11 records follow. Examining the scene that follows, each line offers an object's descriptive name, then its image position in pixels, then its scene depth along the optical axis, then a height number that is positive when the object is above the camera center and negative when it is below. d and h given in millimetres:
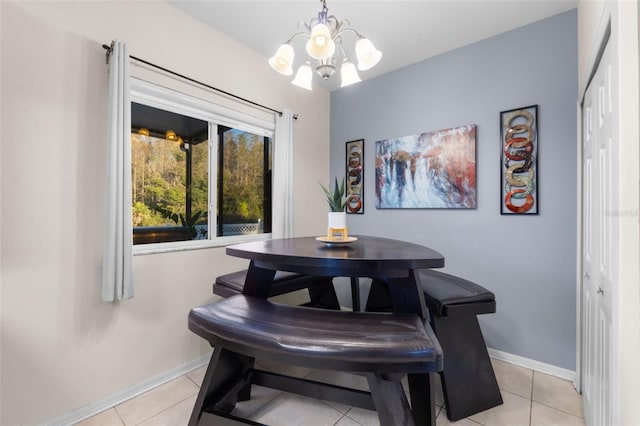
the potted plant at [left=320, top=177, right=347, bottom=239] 1559 -16
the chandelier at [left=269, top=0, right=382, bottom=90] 1439 +915
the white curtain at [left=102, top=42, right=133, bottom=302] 1662 +150
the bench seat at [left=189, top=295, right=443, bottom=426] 941 -476
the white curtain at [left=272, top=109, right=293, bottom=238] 2770 +364
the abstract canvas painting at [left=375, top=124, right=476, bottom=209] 2518 +442
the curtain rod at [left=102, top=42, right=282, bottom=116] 1712 +1050
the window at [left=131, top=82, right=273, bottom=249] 2014 +370
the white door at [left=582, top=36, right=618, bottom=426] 1076 -98
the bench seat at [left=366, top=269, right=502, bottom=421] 1589 -818
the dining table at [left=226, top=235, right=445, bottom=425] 1130 -209
